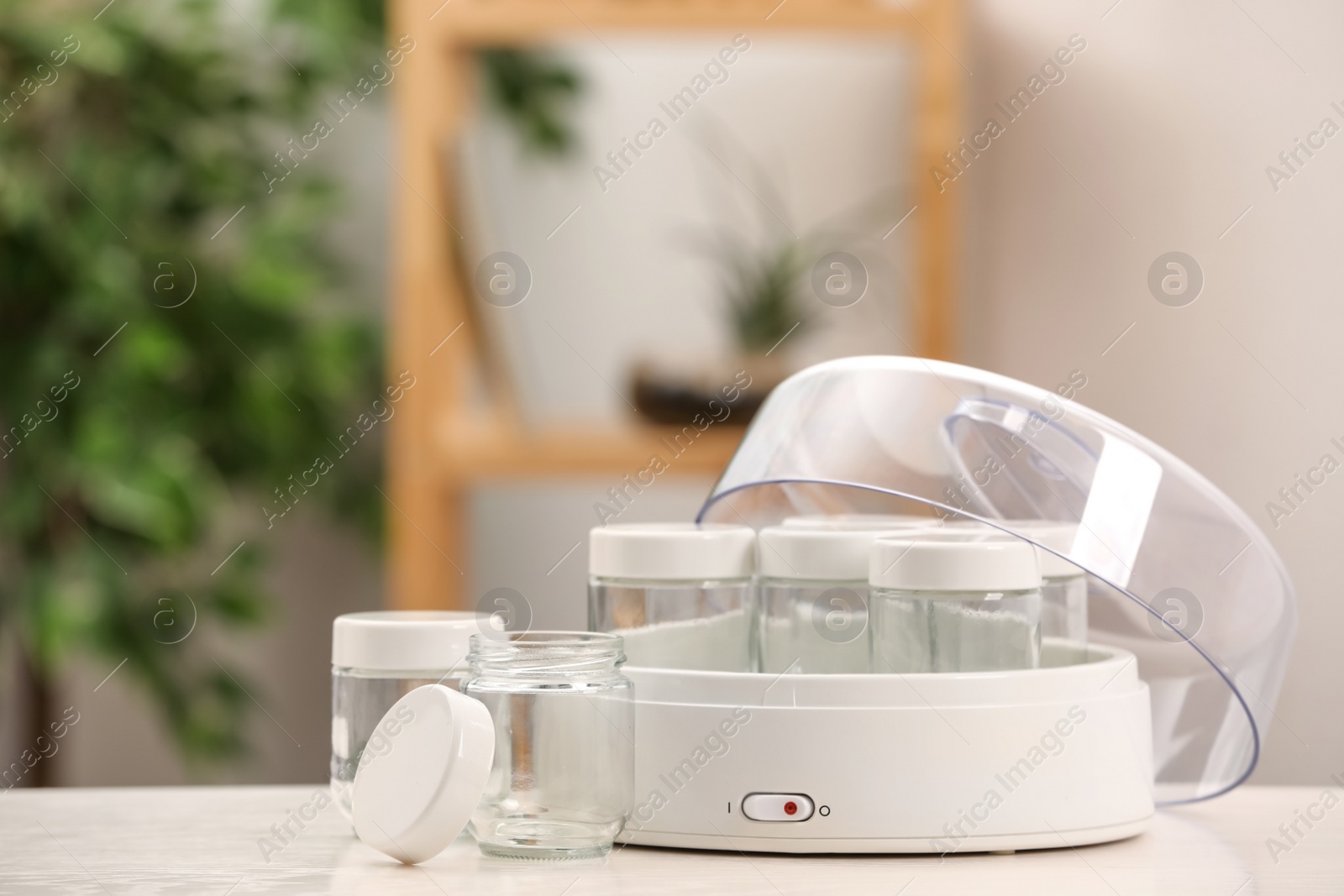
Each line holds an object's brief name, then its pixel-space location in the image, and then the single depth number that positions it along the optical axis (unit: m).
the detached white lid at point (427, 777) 1.31
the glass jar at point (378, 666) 1.37
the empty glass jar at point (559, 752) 1.33
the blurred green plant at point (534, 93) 2.77
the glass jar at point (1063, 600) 1.41
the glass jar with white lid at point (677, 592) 1.38
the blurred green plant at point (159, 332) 2.48
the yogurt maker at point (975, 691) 1.33
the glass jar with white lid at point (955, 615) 1.35
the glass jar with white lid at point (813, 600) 1.38
